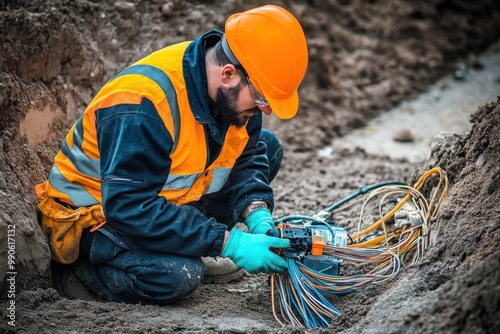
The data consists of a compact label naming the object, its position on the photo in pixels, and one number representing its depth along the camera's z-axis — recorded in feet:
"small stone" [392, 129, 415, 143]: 21.68
